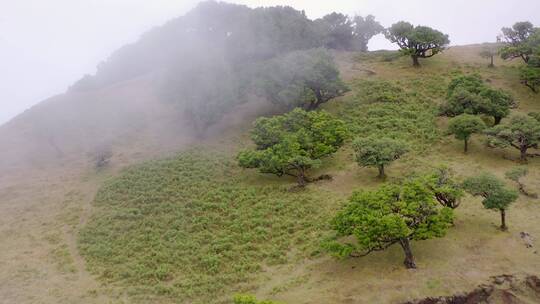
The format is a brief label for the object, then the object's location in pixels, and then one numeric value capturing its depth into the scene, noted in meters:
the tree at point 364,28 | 70.19
